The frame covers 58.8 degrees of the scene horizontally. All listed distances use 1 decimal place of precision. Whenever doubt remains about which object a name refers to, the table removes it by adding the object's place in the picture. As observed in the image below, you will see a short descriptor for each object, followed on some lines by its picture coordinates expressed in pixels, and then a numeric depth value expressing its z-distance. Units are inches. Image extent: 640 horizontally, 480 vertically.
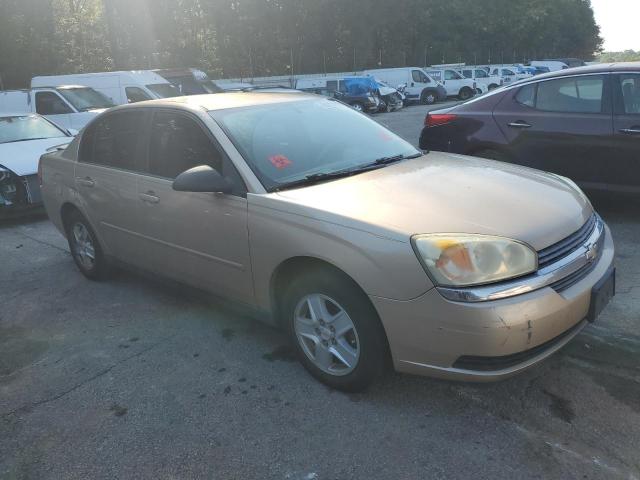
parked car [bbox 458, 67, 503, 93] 1314.0
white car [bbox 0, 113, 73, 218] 281.9
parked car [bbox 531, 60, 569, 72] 1621.6
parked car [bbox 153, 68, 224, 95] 662.5
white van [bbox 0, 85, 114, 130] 490.3
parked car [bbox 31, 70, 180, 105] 570.9
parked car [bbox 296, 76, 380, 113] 916.5
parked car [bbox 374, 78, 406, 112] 963.3
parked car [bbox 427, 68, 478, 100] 1277.1
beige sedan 98.7
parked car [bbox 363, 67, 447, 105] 1178.0
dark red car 203.2
